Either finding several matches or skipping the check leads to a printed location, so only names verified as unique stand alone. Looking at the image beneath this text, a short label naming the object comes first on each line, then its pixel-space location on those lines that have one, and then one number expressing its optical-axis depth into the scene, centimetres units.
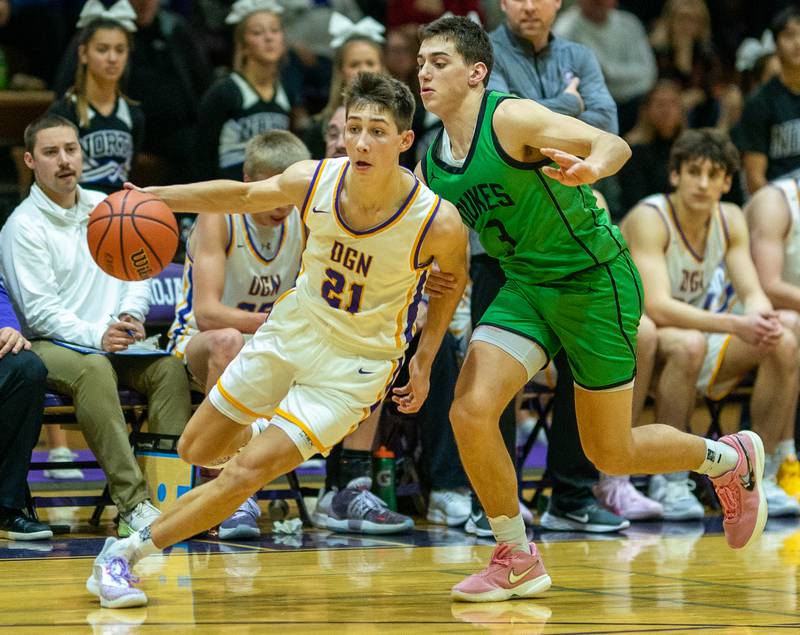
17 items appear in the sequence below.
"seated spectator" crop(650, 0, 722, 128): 2211
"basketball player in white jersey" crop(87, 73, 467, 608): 938
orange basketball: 971
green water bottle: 1374
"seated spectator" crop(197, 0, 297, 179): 1609
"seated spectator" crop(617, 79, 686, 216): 1816
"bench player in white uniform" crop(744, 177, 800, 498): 1533
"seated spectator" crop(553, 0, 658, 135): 2086
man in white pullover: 1233
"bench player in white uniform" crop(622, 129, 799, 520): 1460
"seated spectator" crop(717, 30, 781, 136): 2011
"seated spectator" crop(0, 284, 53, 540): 1195
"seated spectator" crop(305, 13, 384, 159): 1562
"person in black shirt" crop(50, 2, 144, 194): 1523
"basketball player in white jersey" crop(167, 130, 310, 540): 1266
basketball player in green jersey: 971
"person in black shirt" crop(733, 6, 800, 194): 1727
